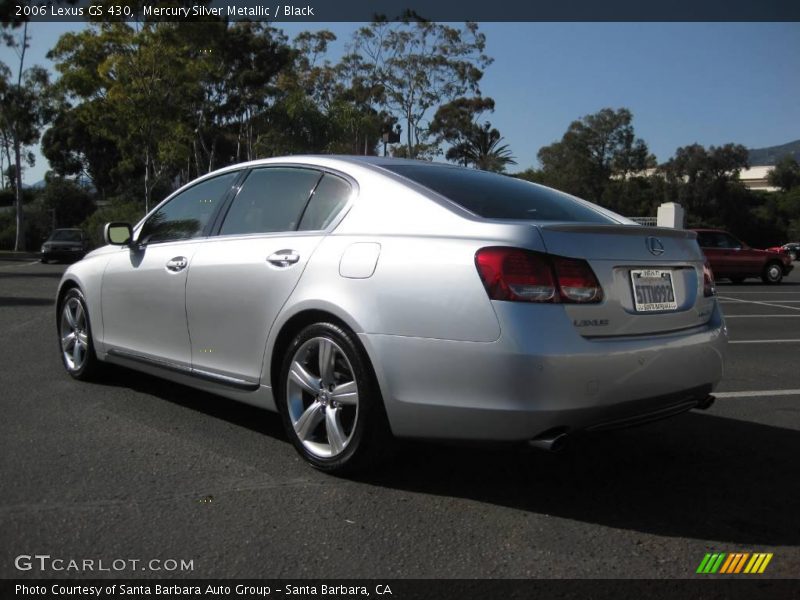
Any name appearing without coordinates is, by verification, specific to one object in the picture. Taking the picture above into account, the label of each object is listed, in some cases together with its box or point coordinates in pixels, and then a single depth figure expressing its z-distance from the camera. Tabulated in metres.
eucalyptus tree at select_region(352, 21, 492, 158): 39.88
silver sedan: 3.10
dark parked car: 28.28
